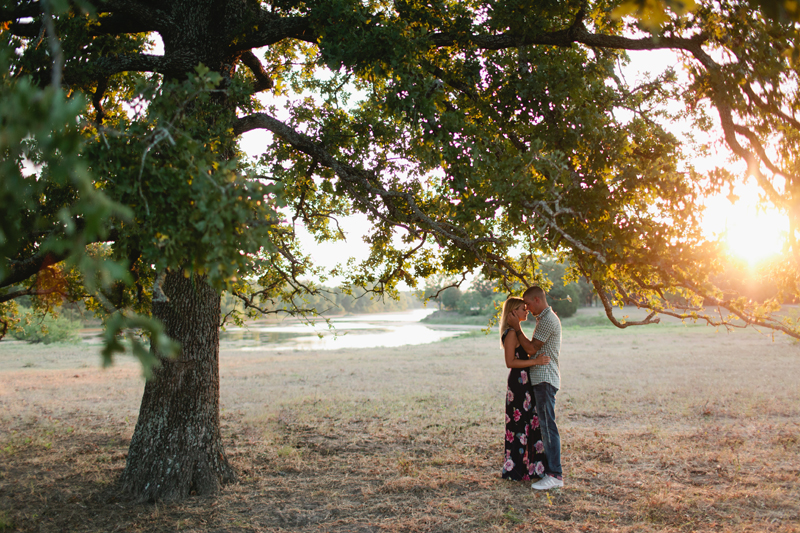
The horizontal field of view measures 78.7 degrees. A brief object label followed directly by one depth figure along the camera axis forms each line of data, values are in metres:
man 5.36
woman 5.58
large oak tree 2.72
